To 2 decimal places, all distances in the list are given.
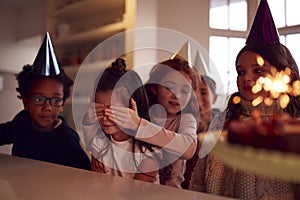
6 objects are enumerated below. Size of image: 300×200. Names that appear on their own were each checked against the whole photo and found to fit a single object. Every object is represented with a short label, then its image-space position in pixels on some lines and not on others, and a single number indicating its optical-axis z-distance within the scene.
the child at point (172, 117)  0.58
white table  0.55
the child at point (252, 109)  0.48
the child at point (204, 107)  0.55
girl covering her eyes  0.62
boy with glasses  0.79
